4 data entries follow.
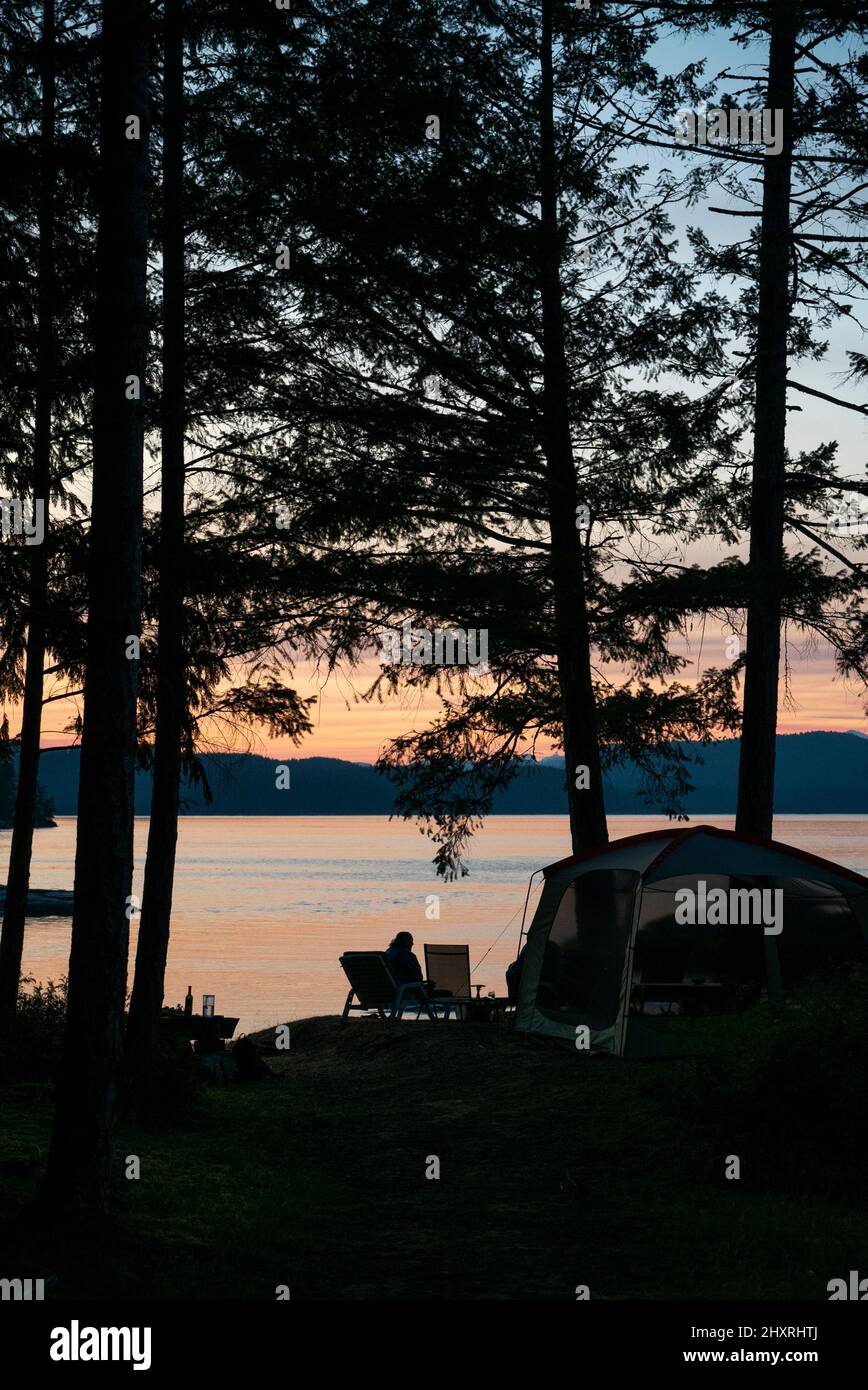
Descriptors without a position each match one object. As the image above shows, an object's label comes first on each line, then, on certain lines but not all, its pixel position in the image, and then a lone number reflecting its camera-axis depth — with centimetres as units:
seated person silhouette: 1736
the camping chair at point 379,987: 1650
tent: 1305
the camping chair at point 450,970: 1942
